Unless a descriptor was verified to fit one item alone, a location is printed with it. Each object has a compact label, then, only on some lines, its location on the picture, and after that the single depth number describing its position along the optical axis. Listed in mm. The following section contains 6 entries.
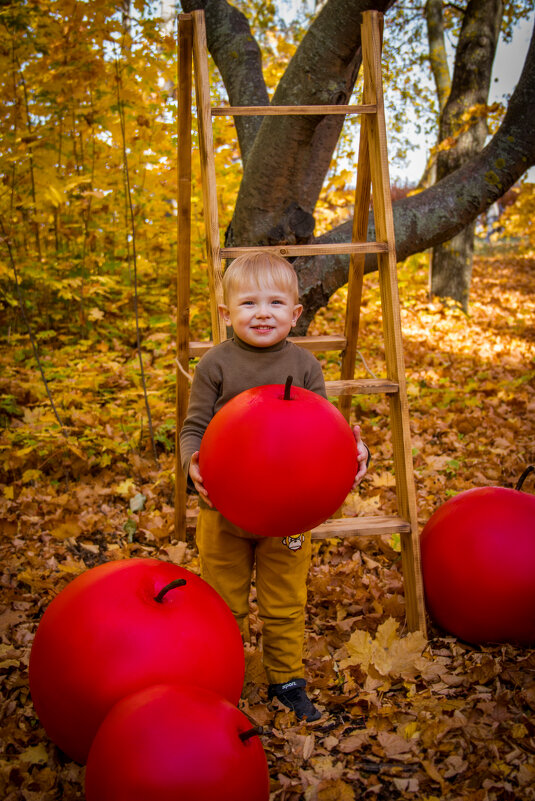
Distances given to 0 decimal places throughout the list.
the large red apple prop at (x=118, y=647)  1597
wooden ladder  2502
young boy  2082
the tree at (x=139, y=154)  3773
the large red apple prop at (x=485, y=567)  2312
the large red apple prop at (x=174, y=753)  1292
